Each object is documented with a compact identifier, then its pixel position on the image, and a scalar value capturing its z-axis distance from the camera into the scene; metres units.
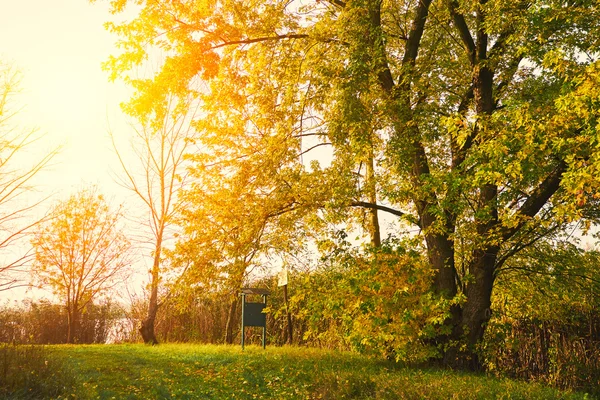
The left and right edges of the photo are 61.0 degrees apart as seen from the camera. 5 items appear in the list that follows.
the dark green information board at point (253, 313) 16.89
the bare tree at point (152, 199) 21.22
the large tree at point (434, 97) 9.47
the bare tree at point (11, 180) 17.42
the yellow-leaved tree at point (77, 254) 22.08
